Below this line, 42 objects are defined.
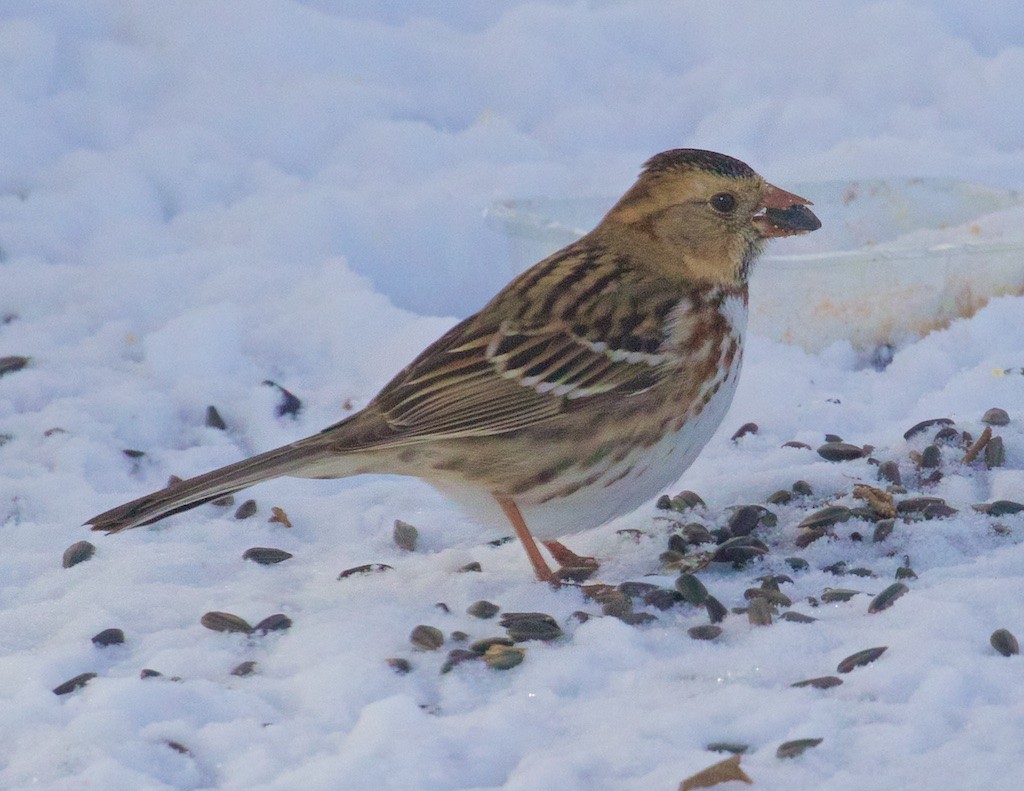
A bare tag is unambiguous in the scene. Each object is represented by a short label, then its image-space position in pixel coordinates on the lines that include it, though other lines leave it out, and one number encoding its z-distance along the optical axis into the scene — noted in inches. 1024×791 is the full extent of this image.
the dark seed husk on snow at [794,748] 238.8
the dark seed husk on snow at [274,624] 303.3
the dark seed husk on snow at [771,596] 301.3
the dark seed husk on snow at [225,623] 303.6
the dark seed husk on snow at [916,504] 340.2
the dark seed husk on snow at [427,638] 293.4
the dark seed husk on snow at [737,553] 330.3
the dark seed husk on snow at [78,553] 340.5
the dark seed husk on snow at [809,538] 336.2
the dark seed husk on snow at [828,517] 339.6
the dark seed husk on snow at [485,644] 289.3
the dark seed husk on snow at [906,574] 307.7
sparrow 317.1
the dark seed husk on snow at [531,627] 293.9
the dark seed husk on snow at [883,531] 330.6
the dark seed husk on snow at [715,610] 297.4
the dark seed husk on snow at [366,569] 333.7
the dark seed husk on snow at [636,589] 310.8
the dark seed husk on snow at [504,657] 280.8
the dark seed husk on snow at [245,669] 284.7
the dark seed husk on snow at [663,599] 306.8
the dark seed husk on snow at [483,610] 309.3
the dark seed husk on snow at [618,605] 302.8
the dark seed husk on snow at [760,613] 290.8
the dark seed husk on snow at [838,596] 301.0
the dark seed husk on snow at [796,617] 289.0
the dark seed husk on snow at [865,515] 338.3
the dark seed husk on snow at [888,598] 289.6
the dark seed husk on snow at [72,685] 276.7
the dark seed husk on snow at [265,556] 343.6
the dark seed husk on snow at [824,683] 259.9
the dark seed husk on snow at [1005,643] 264.4
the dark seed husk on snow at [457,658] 284.2
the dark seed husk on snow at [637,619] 298.4
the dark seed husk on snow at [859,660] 265.5
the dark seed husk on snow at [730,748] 243.8
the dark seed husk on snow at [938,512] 335.9
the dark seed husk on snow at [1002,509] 335.9
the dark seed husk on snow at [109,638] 297.3
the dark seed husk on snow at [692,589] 305.1
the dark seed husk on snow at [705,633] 288.2
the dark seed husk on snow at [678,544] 341.1
